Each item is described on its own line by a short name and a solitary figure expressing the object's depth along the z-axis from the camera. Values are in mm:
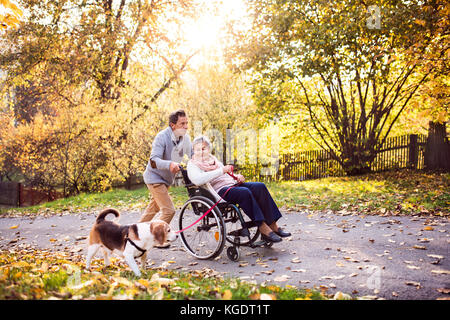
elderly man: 4289
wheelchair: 4086
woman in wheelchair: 4238
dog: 3475
